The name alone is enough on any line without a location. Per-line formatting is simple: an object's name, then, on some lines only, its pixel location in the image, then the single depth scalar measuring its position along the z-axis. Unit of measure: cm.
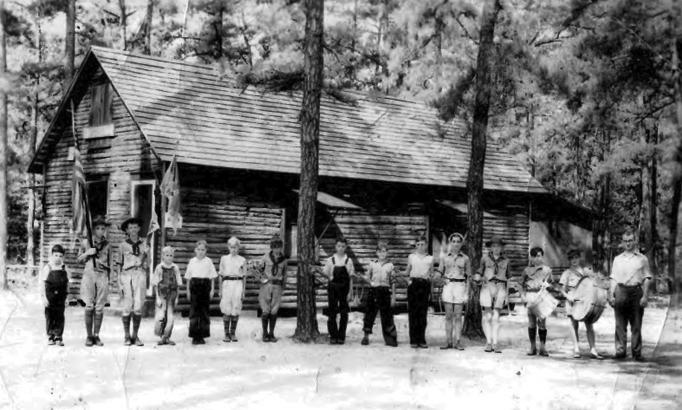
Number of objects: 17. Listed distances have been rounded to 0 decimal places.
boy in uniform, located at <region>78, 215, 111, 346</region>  1105
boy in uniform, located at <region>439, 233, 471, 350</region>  1169
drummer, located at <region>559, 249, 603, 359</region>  1097
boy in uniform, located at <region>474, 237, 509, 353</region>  1157
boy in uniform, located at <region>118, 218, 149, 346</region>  1133
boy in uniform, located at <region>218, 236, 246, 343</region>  1234
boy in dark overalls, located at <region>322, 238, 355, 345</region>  1217
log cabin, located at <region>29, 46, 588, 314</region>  1695
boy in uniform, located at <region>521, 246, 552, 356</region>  1109
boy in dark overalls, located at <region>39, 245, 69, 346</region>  1089
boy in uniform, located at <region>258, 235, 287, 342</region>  1249
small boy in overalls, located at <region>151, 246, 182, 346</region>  1159
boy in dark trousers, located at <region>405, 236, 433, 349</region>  1196
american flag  1174
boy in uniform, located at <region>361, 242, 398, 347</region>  1209
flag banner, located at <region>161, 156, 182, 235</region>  1521
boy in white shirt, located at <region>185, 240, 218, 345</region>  1184
